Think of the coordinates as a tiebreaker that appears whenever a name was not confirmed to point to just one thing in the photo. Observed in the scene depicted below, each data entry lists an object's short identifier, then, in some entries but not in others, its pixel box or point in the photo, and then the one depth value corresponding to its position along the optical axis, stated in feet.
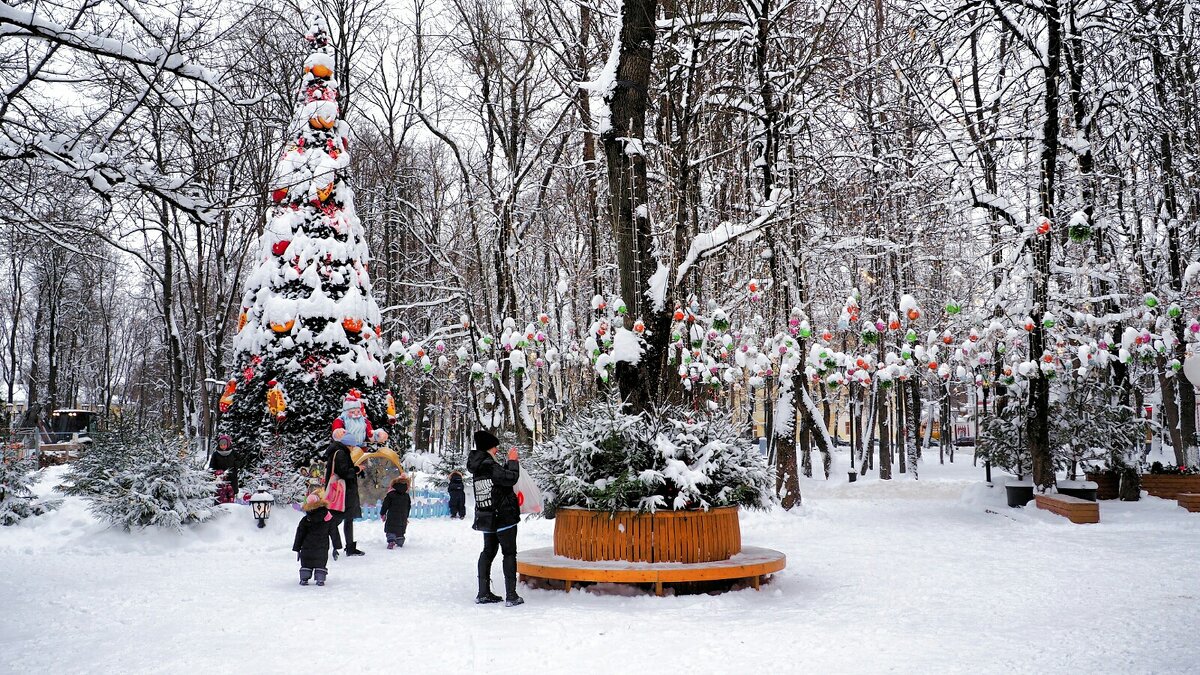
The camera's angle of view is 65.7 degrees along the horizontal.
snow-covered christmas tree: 56.54
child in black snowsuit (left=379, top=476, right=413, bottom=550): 43.27
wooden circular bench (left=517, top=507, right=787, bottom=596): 27.61
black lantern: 46.06
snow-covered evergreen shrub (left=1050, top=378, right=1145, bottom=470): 57.41
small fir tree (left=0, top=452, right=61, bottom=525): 44.04
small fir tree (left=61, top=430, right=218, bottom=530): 42.98
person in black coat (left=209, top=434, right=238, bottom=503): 52.54
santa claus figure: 53.01
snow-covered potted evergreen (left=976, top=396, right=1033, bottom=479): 58.75
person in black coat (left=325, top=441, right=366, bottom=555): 36.70
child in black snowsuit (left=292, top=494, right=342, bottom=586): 31.86
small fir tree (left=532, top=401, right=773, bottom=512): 29.09
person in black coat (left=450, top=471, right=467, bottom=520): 56.39
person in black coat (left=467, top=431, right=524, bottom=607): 27.66
